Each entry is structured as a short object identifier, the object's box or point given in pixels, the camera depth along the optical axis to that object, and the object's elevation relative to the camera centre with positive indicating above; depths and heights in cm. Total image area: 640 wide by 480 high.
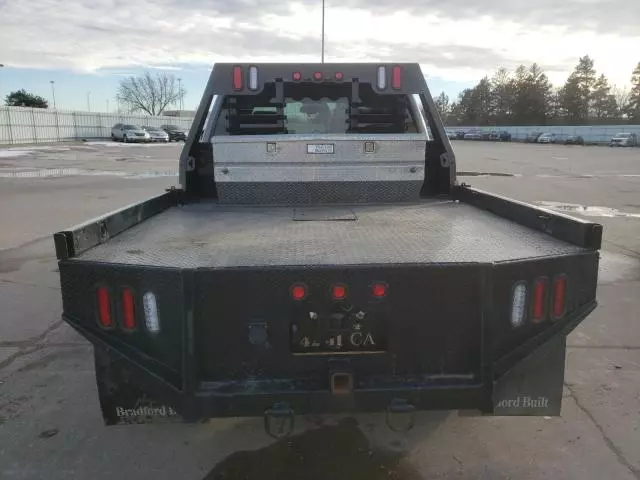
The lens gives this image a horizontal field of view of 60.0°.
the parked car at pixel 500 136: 7494 -75
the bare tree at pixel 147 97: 9712 +611
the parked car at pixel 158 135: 5139 -26
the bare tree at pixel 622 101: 8569 +447
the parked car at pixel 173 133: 5656 -9
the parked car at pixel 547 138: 6482 -90
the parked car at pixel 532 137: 6761 -84
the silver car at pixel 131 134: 4997 -15
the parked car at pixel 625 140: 5253 -96
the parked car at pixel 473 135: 7819 -62
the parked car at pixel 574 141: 6128 -119
